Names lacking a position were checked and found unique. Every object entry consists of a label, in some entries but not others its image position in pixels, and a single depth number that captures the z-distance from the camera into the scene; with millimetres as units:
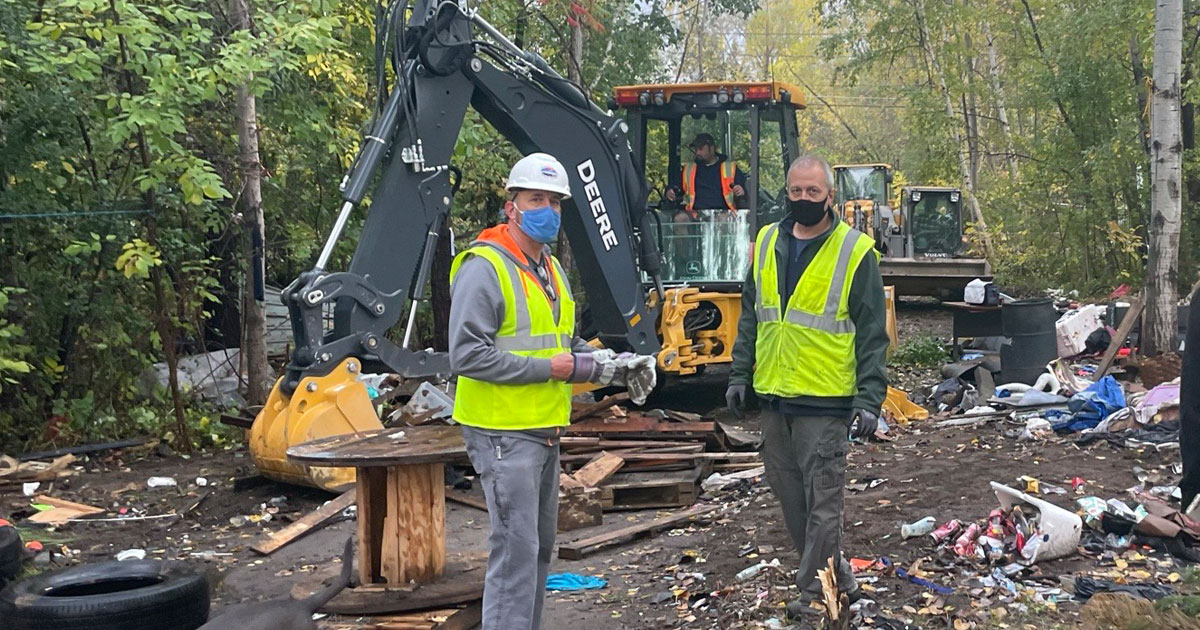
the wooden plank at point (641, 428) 9688
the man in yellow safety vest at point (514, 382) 4473
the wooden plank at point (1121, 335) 11234
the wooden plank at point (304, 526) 7449
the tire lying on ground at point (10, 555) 5992
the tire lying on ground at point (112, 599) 5000
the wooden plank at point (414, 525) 5844
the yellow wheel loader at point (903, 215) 23719
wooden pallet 8477
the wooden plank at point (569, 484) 8141
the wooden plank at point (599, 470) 8430
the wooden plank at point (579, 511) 7930
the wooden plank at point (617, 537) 7137
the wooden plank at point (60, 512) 8266
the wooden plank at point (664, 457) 8973
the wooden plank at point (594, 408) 10125
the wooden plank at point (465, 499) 8586
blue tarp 9195
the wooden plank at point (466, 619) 5500
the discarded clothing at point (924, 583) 5371
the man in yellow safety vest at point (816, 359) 5102
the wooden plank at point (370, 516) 5992
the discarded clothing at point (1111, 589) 4961
